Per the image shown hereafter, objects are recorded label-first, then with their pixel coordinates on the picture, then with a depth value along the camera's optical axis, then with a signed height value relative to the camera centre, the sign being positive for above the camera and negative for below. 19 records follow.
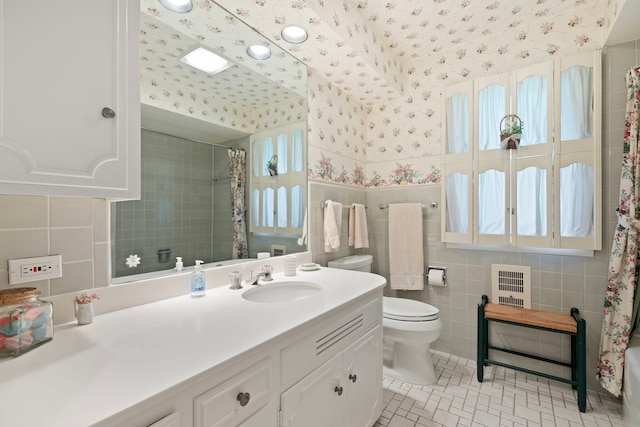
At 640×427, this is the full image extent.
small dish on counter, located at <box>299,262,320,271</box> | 1.90 -0.37
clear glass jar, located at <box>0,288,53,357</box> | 0.76 -0.30
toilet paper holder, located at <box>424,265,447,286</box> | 2.44 -0.53
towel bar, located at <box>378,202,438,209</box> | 2.50 +0.05
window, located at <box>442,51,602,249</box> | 1.91 +0.38
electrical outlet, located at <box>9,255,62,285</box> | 0.90 -0.18
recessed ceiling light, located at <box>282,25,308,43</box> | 1.69 +1.09
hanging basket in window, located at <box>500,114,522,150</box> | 2.04 +0.58
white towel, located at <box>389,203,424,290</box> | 2.52 -0.32
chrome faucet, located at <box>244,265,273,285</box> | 1.62 -0.35
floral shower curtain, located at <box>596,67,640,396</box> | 1.69 -0.32
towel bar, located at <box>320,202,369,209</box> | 2.26 +0.06
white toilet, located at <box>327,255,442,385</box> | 1.96 -0.89
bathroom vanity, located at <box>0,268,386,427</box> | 0.60 -0.38
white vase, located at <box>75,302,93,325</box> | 0.98 -0.35
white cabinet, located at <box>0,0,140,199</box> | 0.70 +0.32
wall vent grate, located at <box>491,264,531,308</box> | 2.14 -0.57
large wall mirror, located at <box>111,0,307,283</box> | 1.27 +0.40
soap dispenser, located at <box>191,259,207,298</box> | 1.31 -0.33
